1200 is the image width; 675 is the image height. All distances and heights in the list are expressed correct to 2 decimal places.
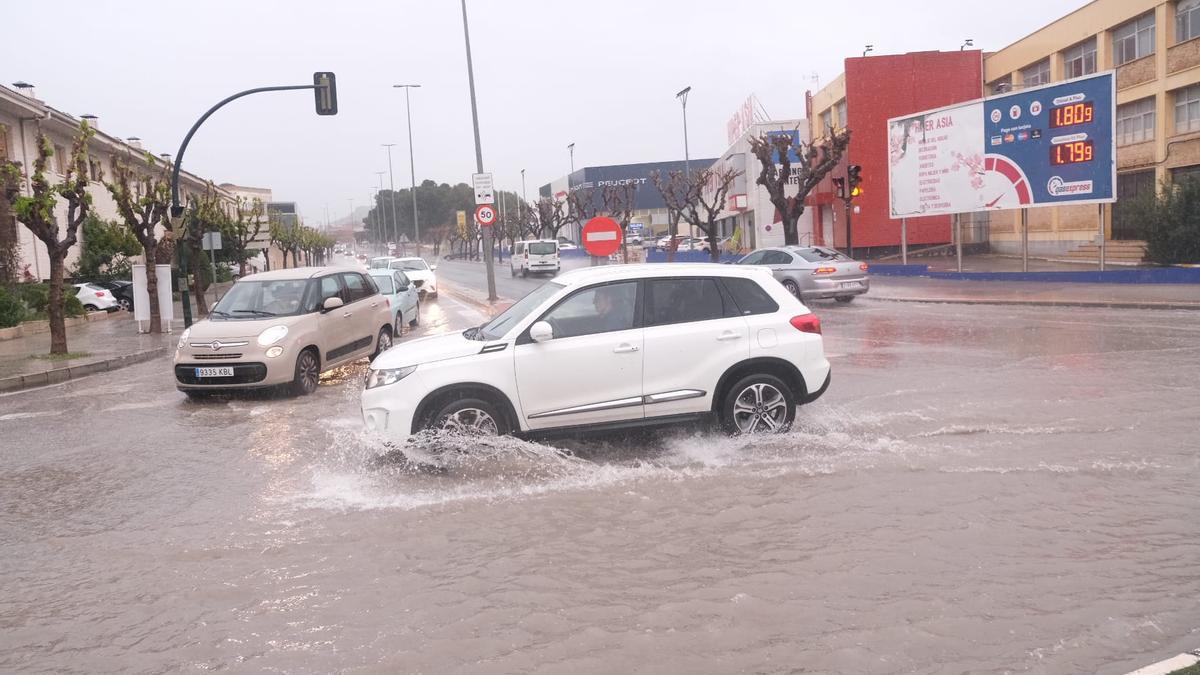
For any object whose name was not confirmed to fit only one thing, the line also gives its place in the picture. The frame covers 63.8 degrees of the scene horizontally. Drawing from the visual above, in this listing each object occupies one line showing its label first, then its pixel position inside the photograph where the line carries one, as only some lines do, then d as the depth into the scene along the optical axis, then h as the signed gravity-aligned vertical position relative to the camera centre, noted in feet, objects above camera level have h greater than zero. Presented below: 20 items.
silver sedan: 73.36 -2.27
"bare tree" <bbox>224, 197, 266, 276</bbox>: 123.95 +6.24
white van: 161.68 +0.31
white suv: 24.38 -2.73
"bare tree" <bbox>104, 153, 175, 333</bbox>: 76.69 +5.71
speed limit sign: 82.94 +3.99
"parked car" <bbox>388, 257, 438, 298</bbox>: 105.81 -1.42
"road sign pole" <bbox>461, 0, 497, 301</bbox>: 89.45 +10.16
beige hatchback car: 37.96 -2.51
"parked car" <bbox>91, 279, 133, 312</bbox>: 109.50 -1.32
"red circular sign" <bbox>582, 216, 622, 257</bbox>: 57.67 +1.16
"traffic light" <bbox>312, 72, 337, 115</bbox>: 70.33 +12.95
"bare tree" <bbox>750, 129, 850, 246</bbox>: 115.55 +9.38
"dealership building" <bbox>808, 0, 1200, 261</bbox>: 101.24 +17.05
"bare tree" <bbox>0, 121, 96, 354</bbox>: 57.47 +3.81
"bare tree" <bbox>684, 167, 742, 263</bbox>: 138.66 +9.05
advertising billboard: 78.38 +7.37
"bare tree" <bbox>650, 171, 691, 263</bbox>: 156.62 +10.26
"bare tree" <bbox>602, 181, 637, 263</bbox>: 171.27 +11.49
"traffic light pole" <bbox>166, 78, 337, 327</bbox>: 71.67 +8.96
